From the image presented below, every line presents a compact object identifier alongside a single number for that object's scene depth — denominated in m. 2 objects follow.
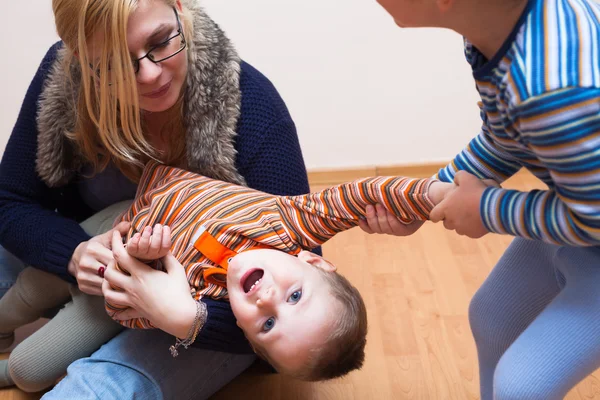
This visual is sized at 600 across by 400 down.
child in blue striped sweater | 0.88
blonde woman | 1.33
